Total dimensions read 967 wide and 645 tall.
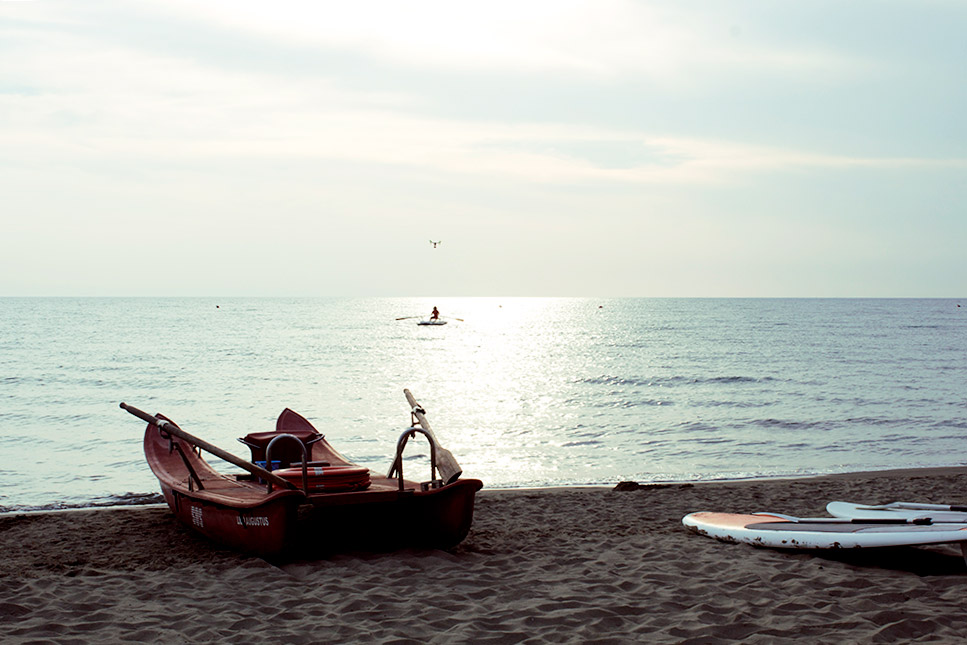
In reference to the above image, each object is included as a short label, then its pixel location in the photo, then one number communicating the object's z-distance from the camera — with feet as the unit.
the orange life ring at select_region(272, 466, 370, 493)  23.04
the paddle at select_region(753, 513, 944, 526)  21.58
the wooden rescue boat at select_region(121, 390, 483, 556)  22.63
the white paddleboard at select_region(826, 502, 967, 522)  22.81
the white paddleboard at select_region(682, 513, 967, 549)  20.61
